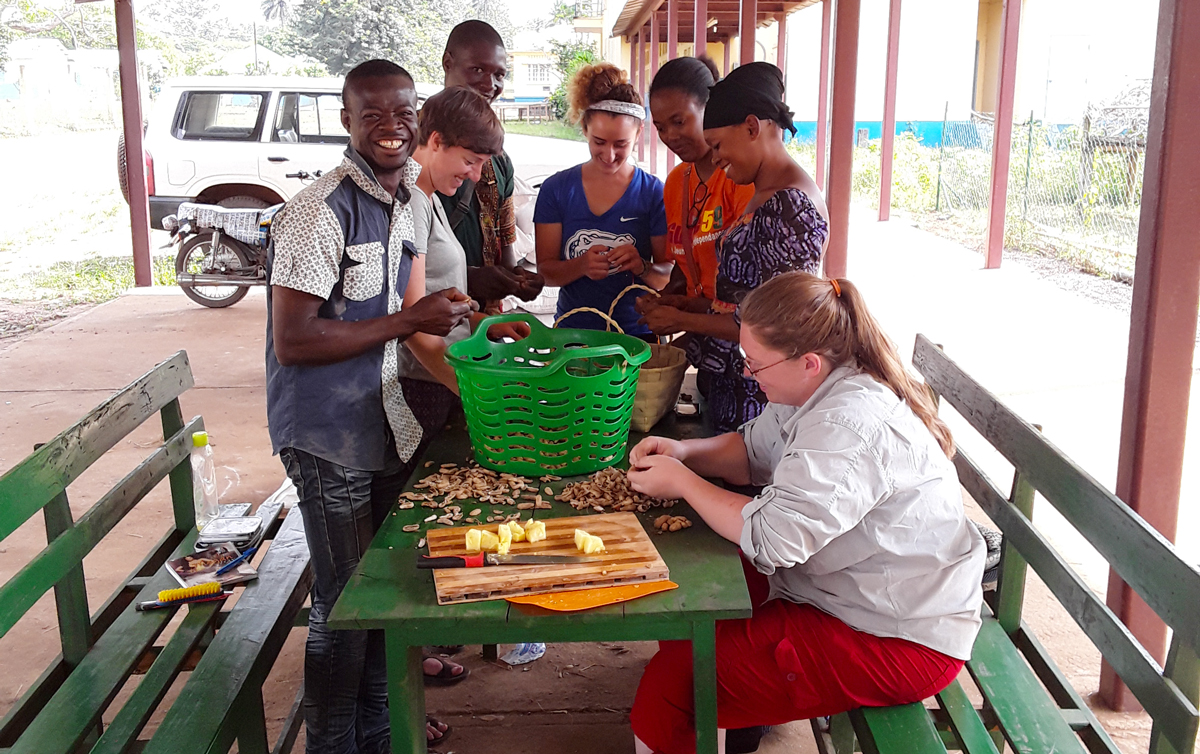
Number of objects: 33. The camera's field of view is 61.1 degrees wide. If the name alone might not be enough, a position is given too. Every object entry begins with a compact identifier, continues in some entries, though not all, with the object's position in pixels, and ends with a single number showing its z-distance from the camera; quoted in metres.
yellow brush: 2.72
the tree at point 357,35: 49.25
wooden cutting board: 1.85
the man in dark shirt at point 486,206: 3.42
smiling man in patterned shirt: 2.28
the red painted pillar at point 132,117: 10.65
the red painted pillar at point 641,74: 25.89
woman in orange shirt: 3.27
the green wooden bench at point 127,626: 2.20
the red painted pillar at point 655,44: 21.19
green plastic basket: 2.32
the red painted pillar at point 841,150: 7.77
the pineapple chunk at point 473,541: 1.99
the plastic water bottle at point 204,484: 4.09
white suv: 10.69
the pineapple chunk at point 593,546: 1.98
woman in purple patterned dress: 2.72
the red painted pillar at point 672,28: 15.29
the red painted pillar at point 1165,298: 2.82
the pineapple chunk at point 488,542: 2.00
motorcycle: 9.72
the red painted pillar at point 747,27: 9.37
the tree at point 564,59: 33.38
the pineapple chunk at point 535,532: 2.05
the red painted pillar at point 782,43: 19.70
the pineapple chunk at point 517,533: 2.05
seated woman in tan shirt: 2.04
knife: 1.93
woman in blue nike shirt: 3.65
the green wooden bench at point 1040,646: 1.85
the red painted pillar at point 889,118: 15.28
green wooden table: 1.81
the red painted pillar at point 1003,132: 11.64
